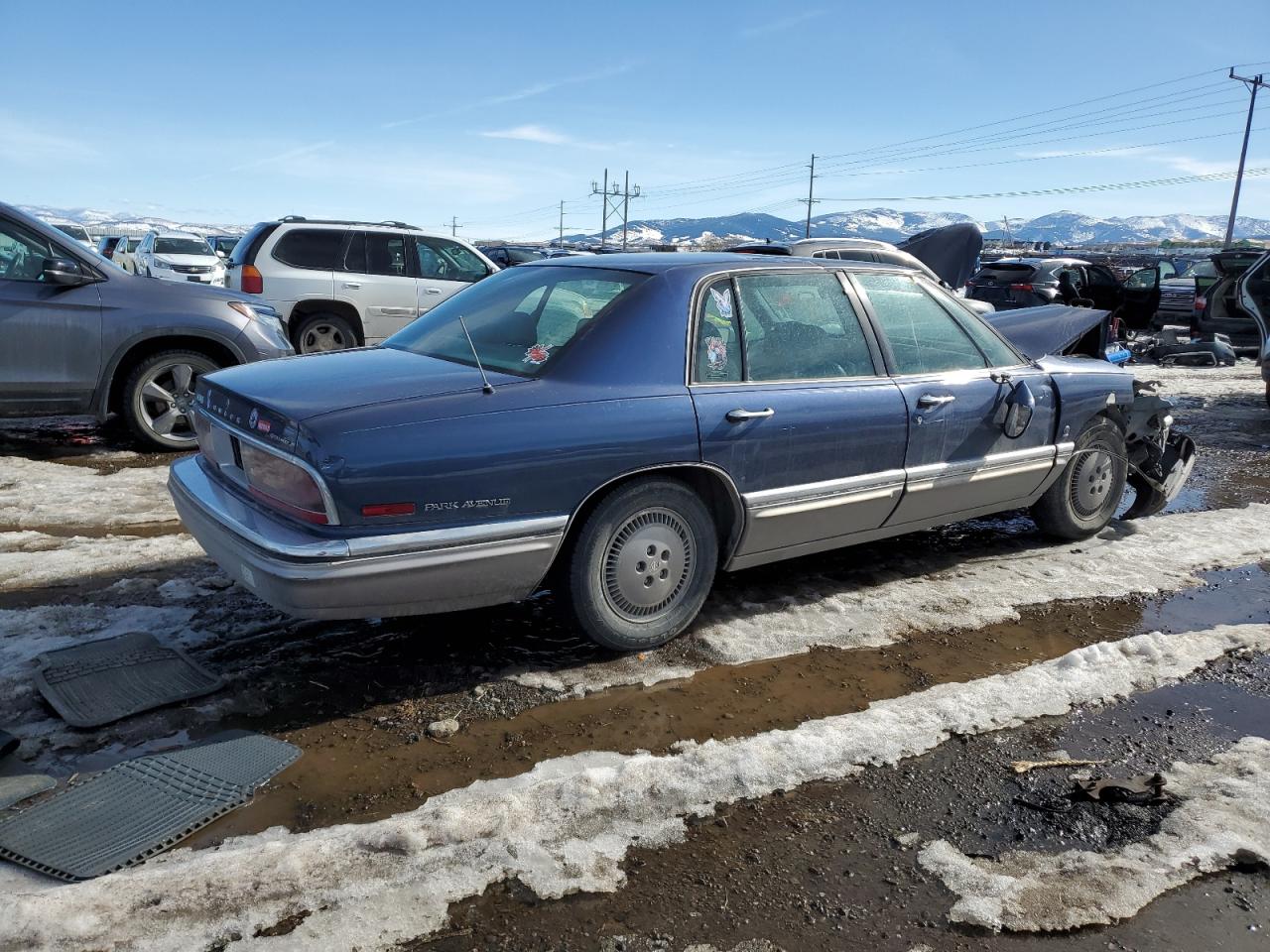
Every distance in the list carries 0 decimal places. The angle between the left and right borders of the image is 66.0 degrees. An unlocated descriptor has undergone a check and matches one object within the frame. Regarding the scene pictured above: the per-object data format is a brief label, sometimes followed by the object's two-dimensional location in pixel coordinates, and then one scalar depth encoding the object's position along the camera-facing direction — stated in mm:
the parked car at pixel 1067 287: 16438
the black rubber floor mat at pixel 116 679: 3236
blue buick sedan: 3182
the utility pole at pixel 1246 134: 44188
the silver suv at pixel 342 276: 10359
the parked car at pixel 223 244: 29852
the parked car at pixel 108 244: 31378
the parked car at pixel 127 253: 25158
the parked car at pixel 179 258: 23906
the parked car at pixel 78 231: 38147
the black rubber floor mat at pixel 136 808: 2527
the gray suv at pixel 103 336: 6539
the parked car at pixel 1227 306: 15125
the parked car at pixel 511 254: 24847
